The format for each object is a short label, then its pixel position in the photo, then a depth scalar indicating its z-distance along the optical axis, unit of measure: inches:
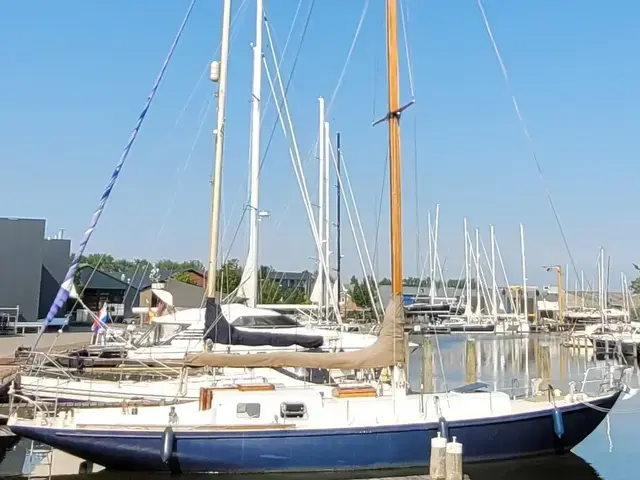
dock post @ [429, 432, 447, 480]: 433.4
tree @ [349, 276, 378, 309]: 2788.1
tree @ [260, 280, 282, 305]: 1688.0
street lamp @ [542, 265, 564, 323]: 2519.7
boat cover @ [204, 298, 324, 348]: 645.9
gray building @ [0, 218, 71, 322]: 1662.2
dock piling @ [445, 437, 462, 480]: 424.8
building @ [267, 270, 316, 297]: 2244.1
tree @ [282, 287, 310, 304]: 1865.2
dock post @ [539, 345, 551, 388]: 983.6
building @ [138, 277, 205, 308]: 2104.3
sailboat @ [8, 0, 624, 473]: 494.6
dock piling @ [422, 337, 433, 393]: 879.4
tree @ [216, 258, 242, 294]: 1605.1
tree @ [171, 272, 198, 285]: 2775.3
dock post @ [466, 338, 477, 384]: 1015.6
